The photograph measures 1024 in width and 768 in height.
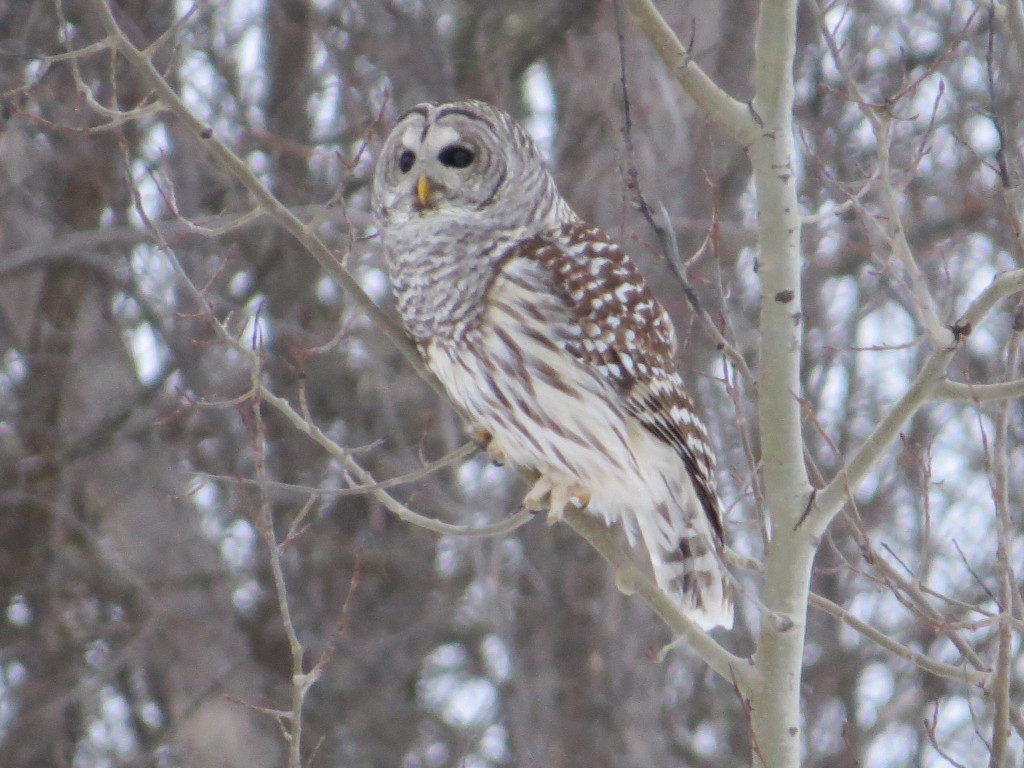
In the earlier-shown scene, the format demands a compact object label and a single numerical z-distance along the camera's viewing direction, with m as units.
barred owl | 9.41
